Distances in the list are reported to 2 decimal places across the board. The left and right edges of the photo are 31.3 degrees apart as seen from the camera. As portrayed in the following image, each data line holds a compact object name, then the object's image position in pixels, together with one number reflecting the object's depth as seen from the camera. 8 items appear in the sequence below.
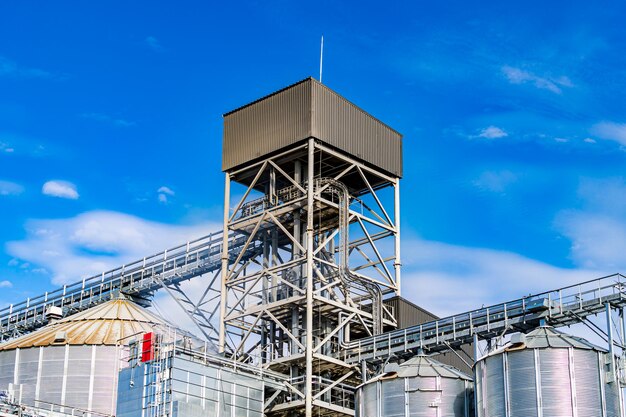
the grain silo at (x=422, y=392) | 67.69
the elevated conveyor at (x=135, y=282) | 92.94
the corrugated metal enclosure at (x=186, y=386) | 71.88
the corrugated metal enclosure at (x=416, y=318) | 84.44
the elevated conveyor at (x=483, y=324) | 69.50
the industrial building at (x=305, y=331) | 67.81
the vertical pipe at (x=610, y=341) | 63.15
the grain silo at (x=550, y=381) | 61.81
